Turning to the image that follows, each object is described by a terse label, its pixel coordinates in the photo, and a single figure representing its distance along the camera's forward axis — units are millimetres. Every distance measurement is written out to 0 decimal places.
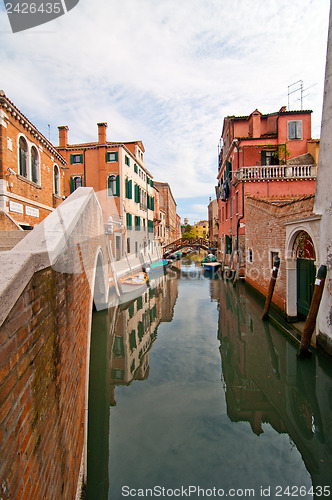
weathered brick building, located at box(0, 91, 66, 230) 6691
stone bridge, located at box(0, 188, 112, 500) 995
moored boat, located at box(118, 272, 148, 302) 10820
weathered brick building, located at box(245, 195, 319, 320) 5996
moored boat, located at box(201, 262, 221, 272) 18266
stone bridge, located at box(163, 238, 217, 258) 25609
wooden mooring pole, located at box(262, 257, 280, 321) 6836
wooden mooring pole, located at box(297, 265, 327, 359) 4395
